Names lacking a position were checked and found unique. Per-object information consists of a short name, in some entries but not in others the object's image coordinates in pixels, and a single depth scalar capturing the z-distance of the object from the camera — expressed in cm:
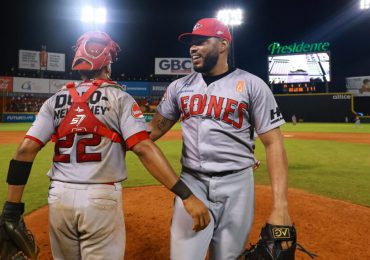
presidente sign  3980
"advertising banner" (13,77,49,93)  3503
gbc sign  4534
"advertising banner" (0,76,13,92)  3403
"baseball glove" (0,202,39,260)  221
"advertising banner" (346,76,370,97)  4094
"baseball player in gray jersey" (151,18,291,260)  242
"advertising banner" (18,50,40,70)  3931
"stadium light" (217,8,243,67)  2912
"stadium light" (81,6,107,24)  2463
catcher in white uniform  218
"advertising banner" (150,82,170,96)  4219
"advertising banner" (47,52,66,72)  4075
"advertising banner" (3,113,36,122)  3209
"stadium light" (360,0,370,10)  3719
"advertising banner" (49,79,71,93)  3700
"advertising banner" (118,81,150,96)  4169
